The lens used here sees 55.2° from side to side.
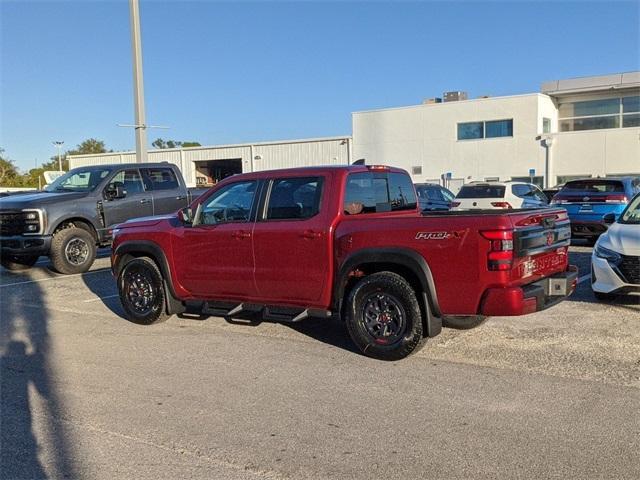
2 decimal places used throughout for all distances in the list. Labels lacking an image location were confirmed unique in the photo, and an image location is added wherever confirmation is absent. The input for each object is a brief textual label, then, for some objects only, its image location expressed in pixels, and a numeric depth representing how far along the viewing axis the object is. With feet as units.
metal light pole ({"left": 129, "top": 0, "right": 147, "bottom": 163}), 70.03
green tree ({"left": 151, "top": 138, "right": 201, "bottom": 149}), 371.56
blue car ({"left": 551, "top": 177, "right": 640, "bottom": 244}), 45.37
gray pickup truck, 38.45
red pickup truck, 17.48
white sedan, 24.21
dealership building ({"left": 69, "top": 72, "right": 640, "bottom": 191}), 103.04
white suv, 54.08
